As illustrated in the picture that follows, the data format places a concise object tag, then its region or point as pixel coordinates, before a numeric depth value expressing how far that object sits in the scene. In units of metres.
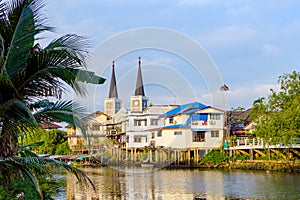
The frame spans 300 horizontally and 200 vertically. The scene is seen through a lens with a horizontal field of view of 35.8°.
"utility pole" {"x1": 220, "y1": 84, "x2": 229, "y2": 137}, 42.51
